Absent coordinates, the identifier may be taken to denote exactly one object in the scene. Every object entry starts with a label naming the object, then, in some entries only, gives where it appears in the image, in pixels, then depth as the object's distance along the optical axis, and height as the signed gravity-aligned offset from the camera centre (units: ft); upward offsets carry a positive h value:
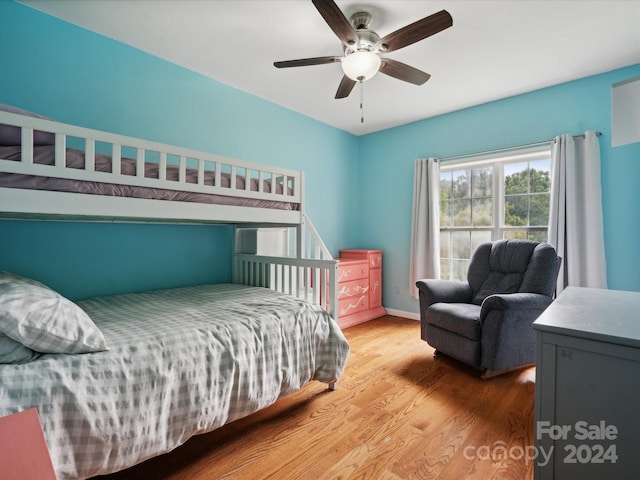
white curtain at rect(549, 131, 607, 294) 8.50 +0.81
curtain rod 9.35 +2.97
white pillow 3.37 -1.03
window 10.07 +1.30
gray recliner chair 6.89 -1.66
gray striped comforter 3.35 -1.87
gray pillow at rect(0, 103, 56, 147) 4.18 +1.40
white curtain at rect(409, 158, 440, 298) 11.53 +0.57
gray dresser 2.88 -1.57
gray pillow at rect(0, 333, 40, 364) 3.32 -1.30
